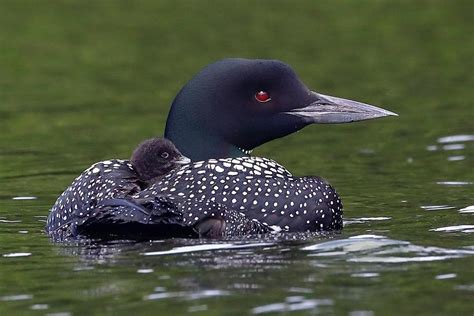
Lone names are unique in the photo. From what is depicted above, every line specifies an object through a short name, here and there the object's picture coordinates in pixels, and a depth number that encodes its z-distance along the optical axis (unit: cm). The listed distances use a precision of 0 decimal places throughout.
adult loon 1625
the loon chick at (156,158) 1697
